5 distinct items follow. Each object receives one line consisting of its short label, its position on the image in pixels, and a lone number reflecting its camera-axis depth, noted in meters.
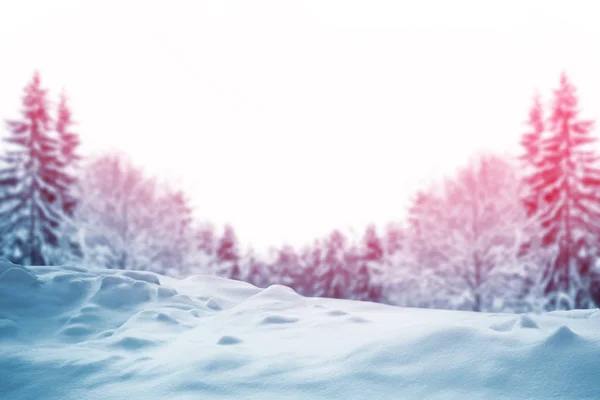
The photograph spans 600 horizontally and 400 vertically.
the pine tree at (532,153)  17.22
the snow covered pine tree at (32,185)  17.53
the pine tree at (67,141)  20.22
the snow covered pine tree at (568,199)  15.55
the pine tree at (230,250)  32.84
